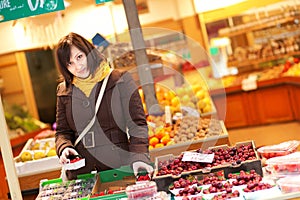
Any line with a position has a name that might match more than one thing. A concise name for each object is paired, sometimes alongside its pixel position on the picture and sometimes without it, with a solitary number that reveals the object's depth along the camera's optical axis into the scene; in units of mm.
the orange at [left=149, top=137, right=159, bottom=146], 5063
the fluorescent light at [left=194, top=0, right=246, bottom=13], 10426
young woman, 3766
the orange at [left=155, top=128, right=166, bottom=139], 5121
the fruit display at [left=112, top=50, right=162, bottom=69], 5406
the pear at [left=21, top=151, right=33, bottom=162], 5336
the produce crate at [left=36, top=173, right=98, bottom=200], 3404
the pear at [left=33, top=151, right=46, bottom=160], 5359
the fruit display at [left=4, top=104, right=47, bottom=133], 8820
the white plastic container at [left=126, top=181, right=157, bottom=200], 3031
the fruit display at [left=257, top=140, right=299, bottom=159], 3467
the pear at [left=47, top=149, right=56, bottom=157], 5312
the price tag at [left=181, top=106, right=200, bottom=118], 5689
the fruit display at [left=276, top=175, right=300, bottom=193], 2861
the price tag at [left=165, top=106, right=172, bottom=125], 5312
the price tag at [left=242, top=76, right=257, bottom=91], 9898
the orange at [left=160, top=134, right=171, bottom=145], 5012
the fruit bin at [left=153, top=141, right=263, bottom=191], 3207
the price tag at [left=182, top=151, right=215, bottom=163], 3361
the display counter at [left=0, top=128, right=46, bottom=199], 6413
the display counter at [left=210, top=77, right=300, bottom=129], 9461
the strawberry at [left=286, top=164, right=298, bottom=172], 3076
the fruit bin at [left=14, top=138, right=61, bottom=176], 5230
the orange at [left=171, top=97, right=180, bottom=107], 6020
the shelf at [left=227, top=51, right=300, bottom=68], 10359
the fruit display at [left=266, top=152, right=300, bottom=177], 3076
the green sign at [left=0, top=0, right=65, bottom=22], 4328
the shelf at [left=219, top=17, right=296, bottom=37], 10220
